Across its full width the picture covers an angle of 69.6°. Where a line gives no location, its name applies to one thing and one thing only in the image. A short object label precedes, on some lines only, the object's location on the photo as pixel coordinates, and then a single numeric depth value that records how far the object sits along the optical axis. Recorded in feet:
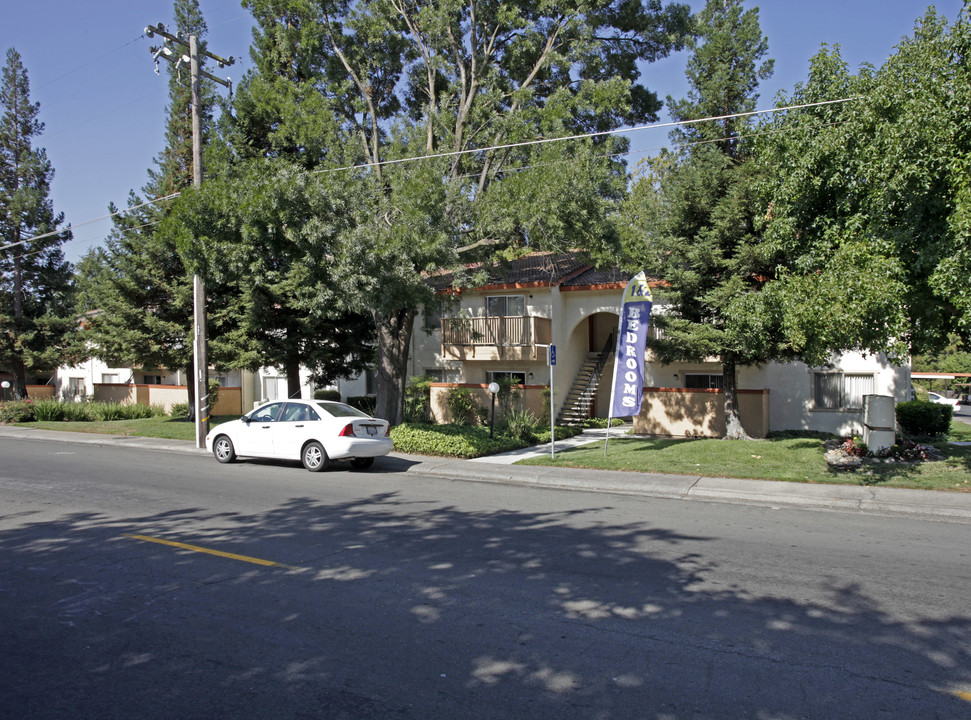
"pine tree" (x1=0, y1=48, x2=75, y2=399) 113.80
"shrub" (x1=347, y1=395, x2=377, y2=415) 83.72
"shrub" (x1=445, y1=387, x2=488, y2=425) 72.79
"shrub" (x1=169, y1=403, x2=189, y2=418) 95.74
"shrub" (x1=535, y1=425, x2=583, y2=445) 64.04
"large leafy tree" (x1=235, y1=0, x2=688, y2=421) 52.54
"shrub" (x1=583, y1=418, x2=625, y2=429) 78.56
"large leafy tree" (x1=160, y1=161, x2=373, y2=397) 49.39
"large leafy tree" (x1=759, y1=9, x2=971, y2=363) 33.63
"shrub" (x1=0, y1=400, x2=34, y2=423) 91.50
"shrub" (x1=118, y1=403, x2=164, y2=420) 97.86
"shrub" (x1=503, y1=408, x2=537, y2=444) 62.75
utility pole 59.88
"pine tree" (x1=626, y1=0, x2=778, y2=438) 54.39
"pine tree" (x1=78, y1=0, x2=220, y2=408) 78.48
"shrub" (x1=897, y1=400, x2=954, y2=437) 66.64
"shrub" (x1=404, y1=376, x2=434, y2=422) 72.33
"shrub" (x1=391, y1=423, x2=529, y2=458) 53.88
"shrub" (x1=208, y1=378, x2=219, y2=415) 86.94
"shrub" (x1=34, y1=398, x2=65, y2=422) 93.45
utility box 46.65
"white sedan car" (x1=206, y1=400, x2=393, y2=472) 46.19
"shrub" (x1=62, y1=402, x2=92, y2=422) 94.63
